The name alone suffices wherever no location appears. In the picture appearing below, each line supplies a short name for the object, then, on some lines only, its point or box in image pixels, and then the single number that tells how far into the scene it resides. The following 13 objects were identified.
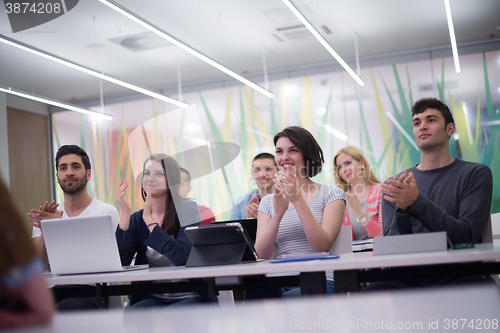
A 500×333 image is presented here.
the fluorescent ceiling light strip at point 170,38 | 3.15
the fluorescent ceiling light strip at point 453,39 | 3.60
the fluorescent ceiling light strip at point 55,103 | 4.75
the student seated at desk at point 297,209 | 1.77
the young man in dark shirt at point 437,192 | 1.63
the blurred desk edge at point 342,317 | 0.89
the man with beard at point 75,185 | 2.52
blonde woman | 3.53
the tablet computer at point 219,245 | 1.60
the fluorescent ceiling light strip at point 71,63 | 3.51
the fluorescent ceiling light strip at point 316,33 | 3.29
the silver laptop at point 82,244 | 1.68
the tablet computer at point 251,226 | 2.00
